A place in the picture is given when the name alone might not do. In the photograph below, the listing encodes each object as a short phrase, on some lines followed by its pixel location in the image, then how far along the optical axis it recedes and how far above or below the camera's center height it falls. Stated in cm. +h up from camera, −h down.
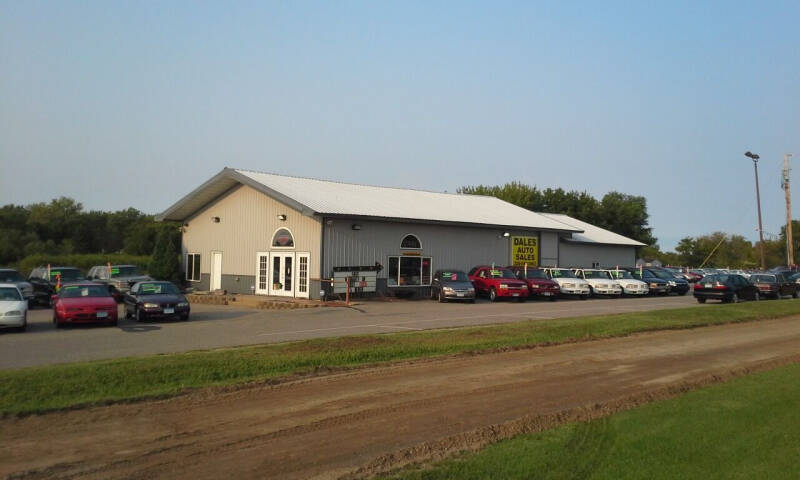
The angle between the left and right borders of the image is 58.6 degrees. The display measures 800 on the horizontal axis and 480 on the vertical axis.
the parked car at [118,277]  3113 +19
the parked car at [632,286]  3731 -14
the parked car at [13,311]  1905 -83
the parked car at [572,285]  3581 -10
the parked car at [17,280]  2838 +3
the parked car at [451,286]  3086 -16
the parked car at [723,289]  3131 -23
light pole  5144 +660
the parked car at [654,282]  3825 +8
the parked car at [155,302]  2212 -65
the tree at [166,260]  3891 +117
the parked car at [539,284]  3372 -5
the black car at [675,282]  3925 +9
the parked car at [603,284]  3672 -4
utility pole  5538 +512
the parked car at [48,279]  2939 +8
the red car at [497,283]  3234 -1
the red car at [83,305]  2027 -70
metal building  3159 +231
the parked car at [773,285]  3419 -5
